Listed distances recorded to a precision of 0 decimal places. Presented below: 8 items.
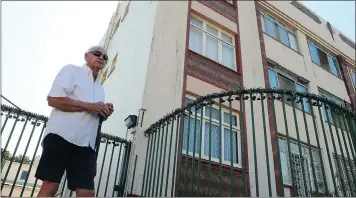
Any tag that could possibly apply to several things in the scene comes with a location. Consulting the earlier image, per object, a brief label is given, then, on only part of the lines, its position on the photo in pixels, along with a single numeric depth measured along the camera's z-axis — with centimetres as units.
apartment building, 649
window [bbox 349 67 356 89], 1492
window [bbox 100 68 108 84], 1075
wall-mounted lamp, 592
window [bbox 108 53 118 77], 1012
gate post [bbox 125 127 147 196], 523
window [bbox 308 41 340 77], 1380
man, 223
